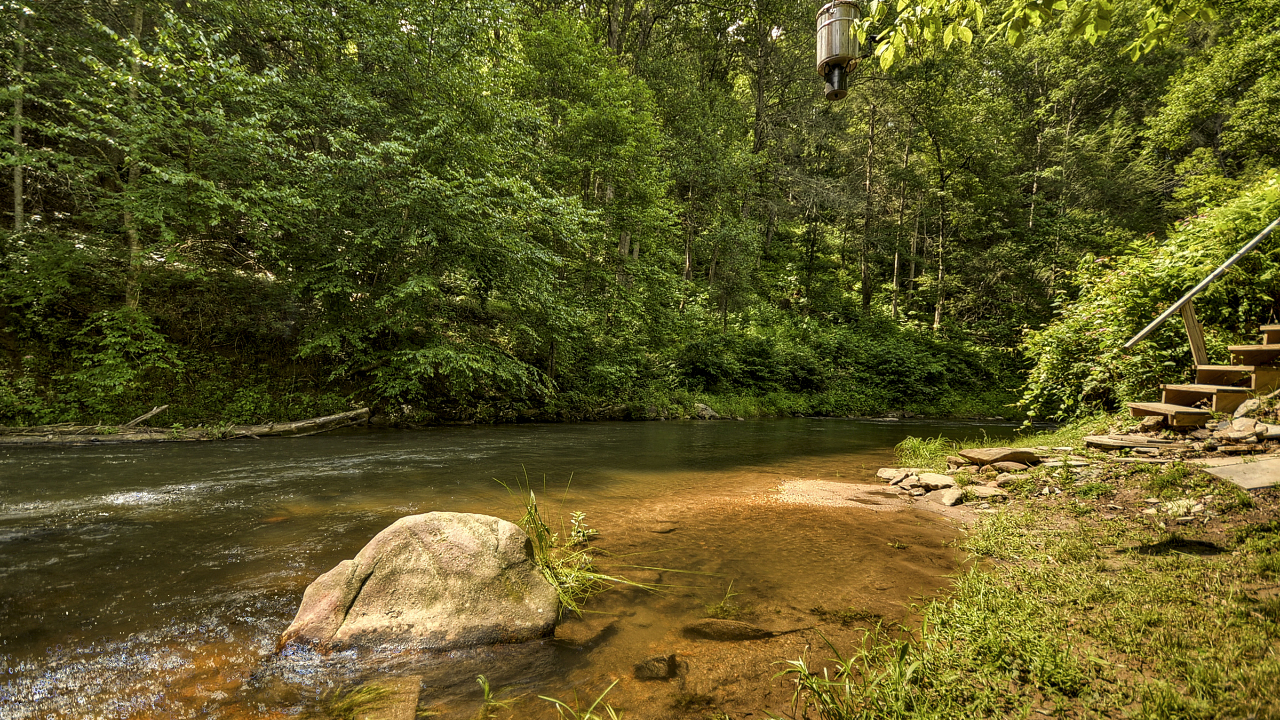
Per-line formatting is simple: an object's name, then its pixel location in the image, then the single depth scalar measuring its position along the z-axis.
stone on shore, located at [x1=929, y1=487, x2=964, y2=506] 5.31
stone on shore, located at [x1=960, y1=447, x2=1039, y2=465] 5.85
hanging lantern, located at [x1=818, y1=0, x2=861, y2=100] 4.12
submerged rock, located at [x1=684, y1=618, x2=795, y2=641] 2.76
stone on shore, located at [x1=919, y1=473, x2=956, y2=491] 5.83
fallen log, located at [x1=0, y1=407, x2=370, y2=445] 7.98
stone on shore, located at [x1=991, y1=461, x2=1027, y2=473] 5.71
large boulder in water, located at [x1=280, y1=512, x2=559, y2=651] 2.72
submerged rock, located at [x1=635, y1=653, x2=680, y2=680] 2.43
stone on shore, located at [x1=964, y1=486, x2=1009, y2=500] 5.17
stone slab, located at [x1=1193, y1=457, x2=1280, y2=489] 3.46
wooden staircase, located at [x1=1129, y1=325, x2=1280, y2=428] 5.12
